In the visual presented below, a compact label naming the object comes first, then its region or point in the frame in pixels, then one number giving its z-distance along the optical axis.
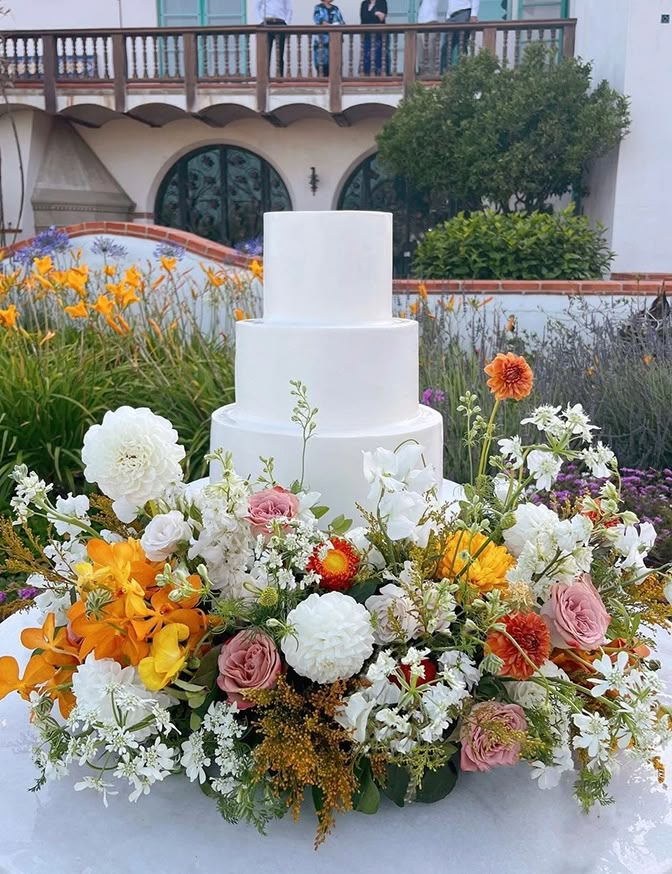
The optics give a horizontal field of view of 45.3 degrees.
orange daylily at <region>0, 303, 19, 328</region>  3.23
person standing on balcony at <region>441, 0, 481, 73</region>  12.04
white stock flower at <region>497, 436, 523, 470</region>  1.38
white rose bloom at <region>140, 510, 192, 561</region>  1.30
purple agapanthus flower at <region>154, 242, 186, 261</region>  6.19
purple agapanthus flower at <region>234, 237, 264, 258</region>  6.76
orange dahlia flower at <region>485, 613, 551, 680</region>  1.21
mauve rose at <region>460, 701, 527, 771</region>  1.20
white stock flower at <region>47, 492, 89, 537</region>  1.37
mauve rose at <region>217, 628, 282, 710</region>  1.22
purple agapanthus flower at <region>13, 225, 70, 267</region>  5.90
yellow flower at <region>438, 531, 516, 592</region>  1.30
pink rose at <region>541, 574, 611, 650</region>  1.25
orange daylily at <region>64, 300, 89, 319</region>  3.13
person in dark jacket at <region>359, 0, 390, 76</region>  11.68
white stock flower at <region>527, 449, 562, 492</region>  1.35
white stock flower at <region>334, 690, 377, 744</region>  1.16
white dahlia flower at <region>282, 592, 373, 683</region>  1.19
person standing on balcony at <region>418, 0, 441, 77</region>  11.52
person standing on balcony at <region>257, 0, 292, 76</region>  11.99
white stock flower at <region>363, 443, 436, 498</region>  1.31
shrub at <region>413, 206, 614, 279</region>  7.41
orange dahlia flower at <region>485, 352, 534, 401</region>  1.48
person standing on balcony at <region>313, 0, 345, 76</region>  11.84
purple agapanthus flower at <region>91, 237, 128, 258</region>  6.61
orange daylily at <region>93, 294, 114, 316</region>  3.15
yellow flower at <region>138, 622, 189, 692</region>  1.17
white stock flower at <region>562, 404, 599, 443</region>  1.35
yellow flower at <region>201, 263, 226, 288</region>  3.97
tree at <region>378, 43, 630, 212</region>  9.68
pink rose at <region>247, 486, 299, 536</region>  1.32
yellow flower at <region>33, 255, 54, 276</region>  3.74
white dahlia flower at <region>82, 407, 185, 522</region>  1.32
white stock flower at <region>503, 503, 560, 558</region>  1.36
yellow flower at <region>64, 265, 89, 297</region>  3.35
